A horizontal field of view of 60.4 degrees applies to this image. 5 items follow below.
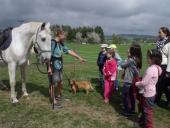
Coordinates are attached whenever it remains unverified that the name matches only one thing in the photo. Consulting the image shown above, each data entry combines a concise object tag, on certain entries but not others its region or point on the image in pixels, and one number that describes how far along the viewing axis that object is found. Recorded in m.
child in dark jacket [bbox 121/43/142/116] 3.26
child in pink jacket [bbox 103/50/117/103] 3.89
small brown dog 4.25
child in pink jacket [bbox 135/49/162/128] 2.88
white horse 3.57
